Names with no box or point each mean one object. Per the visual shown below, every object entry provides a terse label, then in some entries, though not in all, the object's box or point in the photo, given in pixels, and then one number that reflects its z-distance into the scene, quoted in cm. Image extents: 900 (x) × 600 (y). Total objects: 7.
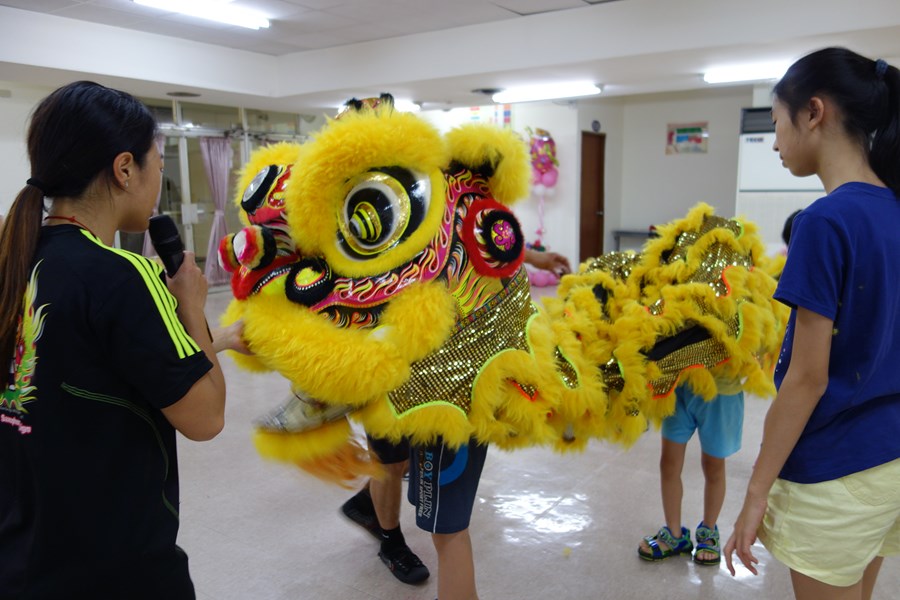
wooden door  1030
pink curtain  878
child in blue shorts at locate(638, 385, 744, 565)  212
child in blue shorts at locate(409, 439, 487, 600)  160
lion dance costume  145
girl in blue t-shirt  111
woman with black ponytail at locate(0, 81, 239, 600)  98
